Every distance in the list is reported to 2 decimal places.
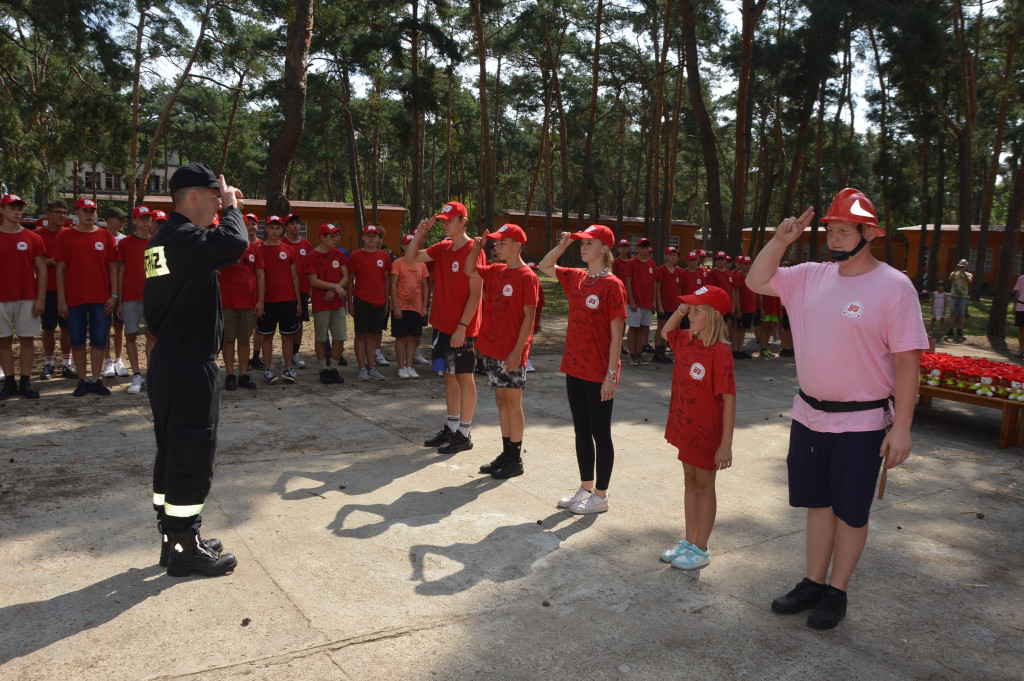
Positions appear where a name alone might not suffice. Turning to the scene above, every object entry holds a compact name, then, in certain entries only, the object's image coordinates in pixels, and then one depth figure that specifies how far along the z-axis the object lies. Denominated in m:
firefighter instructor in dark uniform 3.88
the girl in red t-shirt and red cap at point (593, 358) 5.14
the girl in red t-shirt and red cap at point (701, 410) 4.18
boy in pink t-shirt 3.49
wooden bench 7.95
